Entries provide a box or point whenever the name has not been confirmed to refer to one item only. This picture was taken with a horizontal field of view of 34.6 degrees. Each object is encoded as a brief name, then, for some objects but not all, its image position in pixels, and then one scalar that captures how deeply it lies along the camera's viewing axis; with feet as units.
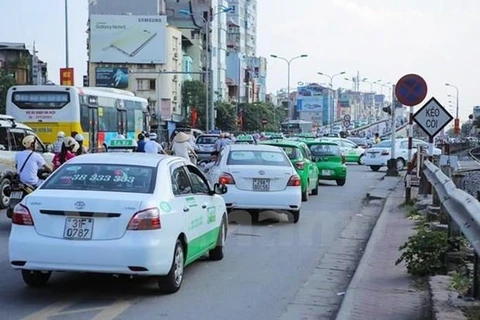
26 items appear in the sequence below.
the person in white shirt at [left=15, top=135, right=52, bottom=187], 44.86
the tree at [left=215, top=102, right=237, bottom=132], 301.18
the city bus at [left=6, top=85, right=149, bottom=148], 90.84
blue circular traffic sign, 57.26
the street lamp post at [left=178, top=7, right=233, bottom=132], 205.75
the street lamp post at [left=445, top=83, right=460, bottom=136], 171.13
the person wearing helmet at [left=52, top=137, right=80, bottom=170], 51.21
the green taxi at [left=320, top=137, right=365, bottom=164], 145.28
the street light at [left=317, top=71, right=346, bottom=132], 535.68
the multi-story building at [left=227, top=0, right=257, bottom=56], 435.53
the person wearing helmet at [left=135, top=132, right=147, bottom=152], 74.11
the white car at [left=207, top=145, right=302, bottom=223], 47.80
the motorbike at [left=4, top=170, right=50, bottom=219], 43.96
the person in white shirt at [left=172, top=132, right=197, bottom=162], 75.36
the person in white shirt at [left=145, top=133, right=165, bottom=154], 72.95
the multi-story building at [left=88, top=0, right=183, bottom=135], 270.59
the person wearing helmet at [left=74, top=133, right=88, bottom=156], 57.61
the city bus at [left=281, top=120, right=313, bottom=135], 319.23
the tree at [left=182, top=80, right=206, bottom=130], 286.66
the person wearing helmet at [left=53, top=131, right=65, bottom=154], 65.72
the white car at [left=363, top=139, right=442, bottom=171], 115.95
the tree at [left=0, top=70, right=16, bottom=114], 212.23
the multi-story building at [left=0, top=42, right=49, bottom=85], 256.73
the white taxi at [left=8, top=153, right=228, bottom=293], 25.13
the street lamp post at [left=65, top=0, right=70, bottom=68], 144.42
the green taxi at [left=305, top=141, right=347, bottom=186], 83.87
